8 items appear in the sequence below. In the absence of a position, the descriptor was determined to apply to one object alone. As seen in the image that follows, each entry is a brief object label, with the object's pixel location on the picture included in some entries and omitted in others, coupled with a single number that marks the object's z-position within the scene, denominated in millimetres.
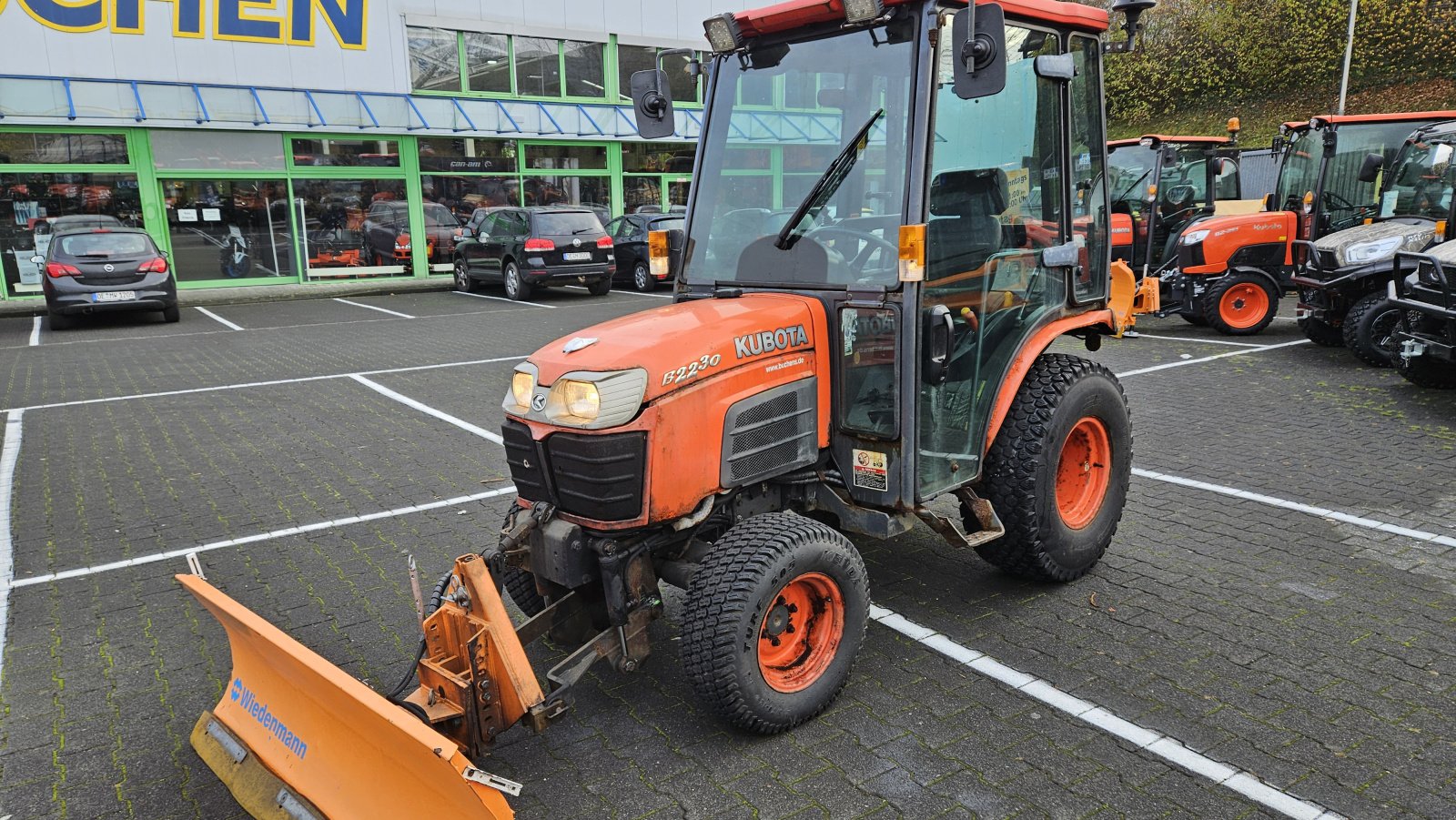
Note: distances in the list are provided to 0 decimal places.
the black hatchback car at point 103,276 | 13930
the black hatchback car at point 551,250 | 17094
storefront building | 16734
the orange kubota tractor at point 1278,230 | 11102
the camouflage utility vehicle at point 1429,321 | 7625
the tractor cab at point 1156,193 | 13273
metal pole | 21594
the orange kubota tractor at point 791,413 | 2998
